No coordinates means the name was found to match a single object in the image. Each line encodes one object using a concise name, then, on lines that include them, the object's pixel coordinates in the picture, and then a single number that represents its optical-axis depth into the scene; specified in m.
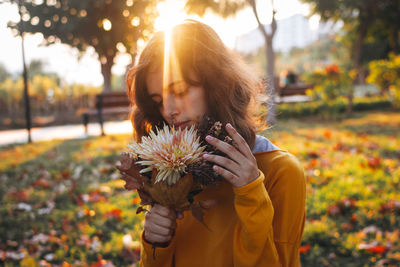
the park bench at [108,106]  9.92
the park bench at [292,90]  14.41
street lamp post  8.65
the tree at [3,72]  47.88
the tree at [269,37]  9.26
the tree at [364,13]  16.22
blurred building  158.02
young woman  1.13
